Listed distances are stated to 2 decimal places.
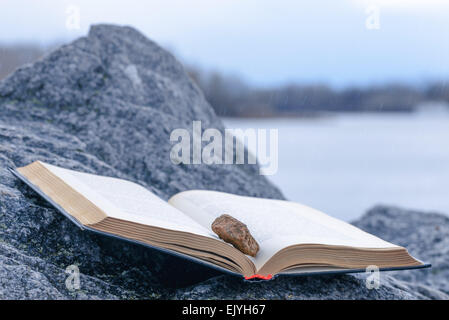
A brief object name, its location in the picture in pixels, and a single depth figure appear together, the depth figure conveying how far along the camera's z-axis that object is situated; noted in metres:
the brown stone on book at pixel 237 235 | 0.88
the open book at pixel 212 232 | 0.86
